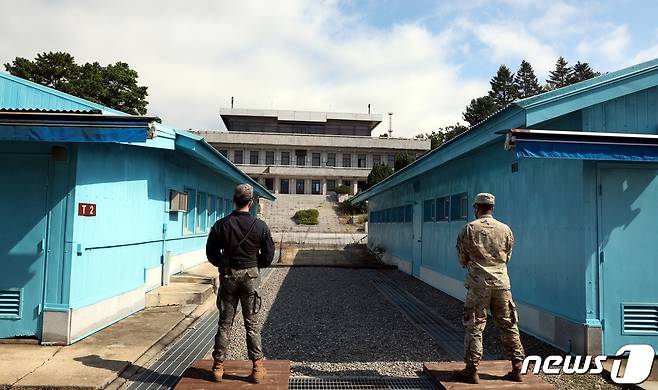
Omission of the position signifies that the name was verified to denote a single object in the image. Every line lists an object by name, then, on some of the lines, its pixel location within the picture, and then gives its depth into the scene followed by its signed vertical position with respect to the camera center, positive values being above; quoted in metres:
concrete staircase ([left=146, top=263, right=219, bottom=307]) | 8.32 -1.56
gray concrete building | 53.34 +7.42
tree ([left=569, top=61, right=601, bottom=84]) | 60.53 +20.57
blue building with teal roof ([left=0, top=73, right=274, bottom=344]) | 5.35 -0.02
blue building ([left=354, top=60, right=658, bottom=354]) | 5.09 +0.19
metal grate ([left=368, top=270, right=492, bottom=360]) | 6.09 -1.71
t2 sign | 5.86 +0.03
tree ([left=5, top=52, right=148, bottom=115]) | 31.53 +9.78
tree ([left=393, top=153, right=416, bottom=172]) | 45.72 +6.04
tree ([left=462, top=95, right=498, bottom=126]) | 62.75 +15.84
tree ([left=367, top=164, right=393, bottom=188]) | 44.27 +4.52
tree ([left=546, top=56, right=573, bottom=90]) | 64.12 +21.30
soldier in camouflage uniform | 4.24 -0.66
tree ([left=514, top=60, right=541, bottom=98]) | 64.69 +20.27
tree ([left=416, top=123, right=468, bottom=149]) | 68.69 +14.06
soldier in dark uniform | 4.25 -0.54
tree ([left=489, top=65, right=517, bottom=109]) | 64.19 +19.30
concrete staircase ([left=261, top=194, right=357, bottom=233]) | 35.56 +0.38
